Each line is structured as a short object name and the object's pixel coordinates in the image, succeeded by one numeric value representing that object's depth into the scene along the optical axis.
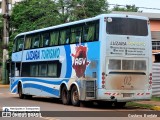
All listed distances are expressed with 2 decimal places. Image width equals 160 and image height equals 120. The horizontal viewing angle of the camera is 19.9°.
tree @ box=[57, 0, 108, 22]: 43.88
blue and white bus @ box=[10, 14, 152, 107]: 19.38
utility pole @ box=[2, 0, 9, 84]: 43.12
